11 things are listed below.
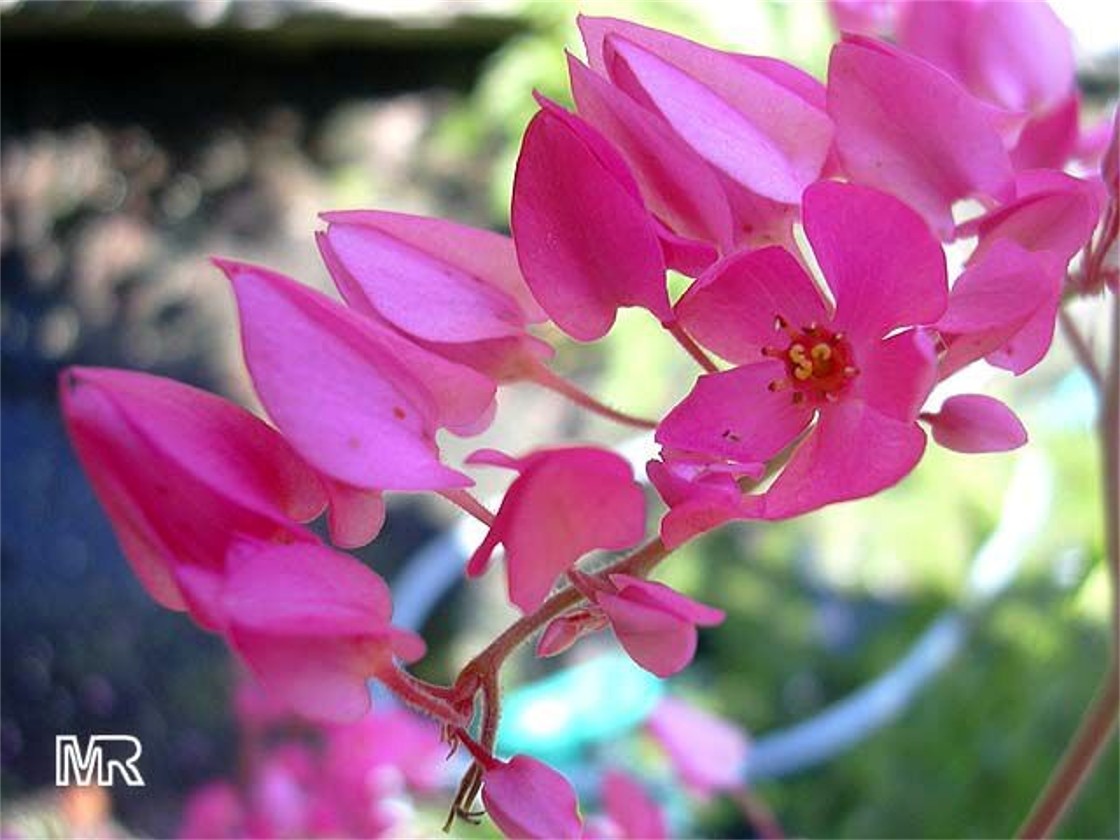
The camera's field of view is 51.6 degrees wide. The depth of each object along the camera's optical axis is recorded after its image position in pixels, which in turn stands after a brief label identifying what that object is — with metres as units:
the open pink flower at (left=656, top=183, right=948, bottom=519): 0.06
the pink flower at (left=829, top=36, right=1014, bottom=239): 0.07
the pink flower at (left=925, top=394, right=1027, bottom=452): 0.07
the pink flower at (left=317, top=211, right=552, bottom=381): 0.07
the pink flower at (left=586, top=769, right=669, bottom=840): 0.13
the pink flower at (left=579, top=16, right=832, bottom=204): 0.07
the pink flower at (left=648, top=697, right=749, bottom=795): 0.17
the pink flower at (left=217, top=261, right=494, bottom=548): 0.06
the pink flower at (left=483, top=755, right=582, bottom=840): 0.06
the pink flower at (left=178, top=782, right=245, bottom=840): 0.16
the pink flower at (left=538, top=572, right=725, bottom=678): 0.06
